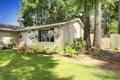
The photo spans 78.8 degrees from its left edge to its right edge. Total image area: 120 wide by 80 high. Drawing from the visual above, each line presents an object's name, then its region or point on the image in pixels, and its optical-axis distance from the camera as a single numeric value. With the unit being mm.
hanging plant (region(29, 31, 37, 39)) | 9431
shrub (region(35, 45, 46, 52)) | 7123
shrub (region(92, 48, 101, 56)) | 6258
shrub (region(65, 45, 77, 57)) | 5754
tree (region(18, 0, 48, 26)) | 15440
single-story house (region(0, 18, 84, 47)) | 8424
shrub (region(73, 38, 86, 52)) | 6069
